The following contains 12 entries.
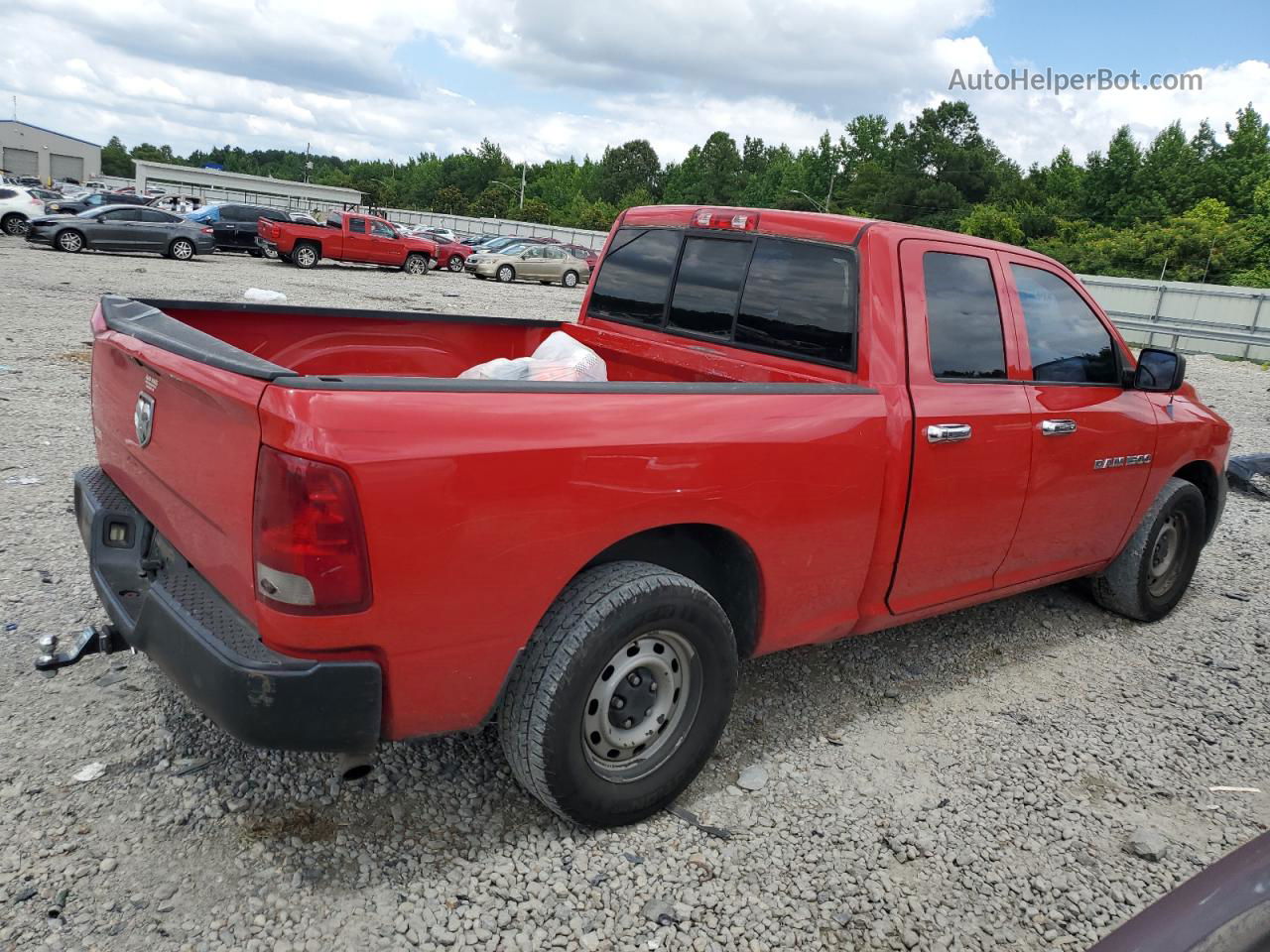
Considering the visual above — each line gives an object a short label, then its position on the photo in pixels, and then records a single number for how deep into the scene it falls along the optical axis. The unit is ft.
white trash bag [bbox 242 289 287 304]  30.71
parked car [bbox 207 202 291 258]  93.76
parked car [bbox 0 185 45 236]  89.61
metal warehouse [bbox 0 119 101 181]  395.14
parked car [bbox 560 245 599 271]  112.06
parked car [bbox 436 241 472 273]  111.34
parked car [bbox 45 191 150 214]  101.77
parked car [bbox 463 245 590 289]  105.70
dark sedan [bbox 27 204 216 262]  79.77
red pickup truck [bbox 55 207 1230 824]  7.61
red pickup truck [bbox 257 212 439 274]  89.25
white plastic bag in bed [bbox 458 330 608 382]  12.66
